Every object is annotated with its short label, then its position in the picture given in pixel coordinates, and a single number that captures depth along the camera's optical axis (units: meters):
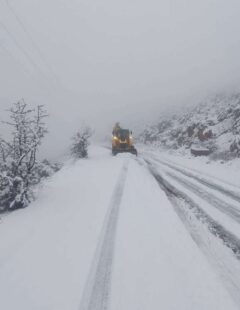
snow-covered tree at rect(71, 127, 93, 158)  24.69
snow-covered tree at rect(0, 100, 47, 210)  10.66
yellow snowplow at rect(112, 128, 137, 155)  25.05
